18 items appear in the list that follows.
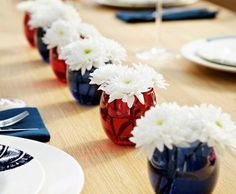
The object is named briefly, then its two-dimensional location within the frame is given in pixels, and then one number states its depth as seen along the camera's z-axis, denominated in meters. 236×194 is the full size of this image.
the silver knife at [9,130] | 1.03
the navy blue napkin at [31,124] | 1.02
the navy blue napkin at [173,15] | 2.02
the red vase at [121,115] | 0.98
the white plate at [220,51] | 1.41
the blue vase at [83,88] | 1.19
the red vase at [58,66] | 1.35
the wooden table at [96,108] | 0.92
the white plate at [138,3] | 2.23
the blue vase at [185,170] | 0.74
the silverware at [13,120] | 1.07
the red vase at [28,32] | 1.70
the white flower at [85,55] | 1.14
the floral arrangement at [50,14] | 1.48
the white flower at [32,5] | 1.56
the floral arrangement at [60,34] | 1.31
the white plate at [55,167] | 0.81
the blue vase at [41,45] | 1.53
